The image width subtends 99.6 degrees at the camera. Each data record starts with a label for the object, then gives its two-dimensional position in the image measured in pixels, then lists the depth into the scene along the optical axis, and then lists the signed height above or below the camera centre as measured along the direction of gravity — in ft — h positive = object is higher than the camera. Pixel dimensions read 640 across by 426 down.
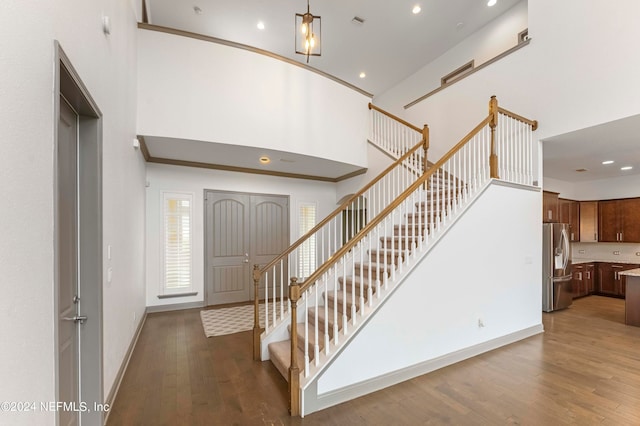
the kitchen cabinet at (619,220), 20.75 -0.62
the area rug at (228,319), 13.77 -5.99
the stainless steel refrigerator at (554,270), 17.54 -3.76
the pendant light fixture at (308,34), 10.46 +7.11
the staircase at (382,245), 8.06 -1.26
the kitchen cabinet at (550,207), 19.04 +0.42
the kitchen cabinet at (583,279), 20.26 -5.23
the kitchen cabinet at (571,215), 20.97 -0.18
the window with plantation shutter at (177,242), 16.97 -1.79
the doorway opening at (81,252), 5.94 -0.88
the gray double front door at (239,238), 18.26 -1.70
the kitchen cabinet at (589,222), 22.82 -0.80
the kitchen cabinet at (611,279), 20.85 -5.22
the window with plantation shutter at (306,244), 19.86 -2.30
